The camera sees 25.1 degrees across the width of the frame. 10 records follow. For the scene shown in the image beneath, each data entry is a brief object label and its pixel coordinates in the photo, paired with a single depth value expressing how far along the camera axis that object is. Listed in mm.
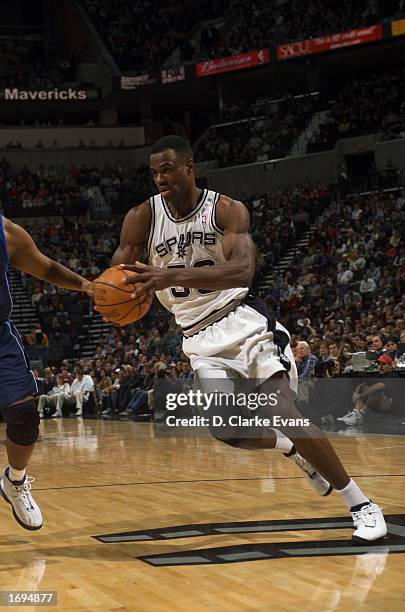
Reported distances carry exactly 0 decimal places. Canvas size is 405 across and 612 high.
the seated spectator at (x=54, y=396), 18964
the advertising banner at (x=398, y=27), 25797
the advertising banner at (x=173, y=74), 30531
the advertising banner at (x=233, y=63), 28533
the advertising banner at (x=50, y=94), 31328
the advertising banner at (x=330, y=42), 26459
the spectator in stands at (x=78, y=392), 18516
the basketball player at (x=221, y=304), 4820
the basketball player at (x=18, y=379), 4777
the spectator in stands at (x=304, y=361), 12328
